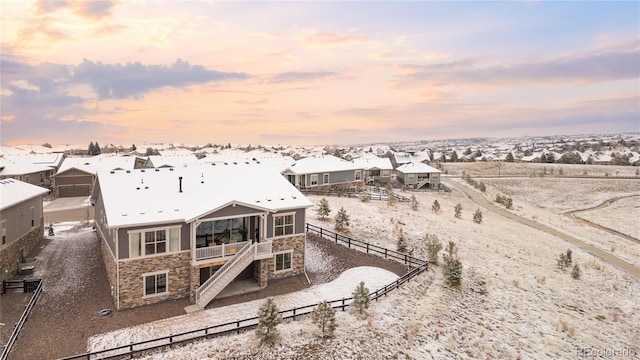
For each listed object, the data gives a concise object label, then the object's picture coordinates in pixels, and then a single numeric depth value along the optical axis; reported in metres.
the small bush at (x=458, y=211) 45.41
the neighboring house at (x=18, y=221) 23.62
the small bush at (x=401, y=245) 29.69
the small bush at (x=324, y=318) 17.58
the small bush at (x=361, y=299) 19.75
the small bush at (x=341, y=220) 33.31
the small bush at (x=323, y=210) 36.25
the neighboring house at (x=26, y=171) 52.22
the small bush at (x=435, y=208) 47.37
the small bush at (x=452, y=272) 24.39
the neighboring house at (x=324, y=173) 56.91
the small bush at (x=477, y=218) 43.21
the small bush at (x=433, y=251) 27.89
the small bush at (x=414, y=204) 46.68
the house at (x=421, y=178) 72.00
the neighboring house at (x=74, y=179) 51.28
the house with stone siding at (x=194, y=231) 19.95
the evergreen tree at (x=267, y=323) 16.83
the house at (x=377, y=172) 74.38
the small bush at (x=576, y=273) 29.83
